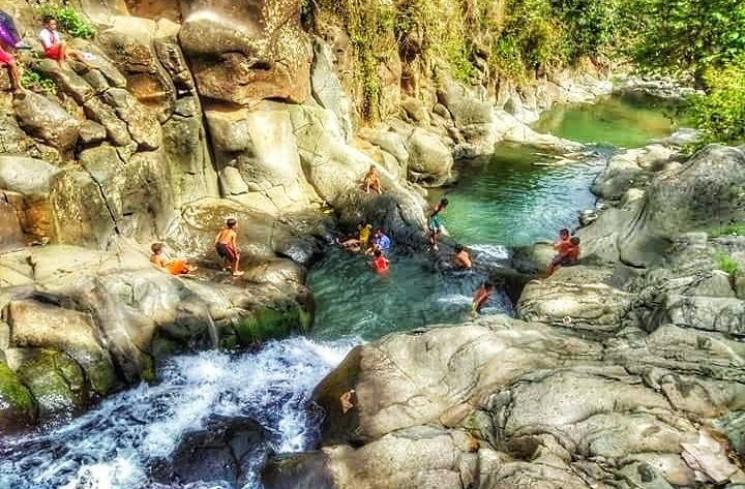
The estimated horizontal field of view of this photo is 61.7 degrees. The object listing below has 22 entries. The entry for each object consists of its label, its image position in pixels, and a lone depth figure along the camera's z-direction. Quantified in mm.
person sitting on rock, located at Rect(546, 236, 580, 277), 16422
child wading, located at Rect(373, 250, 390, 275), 17516
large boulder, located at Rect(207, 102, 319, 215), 18484
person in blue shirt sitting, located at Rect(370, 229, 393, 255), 18461
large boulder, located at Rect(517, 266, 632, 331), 11867
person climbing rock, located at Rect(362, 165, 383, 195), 20047
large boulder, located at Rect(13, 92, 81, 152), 14203
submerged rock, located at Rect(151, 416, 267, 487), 9805
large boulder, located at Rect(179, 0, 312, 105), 17828
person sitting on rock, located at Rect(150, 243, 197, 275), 14375
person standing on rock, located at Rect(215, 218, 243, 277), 15422
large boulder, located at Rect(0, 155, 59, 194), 13125
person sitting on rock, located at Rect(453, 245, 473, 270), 17892
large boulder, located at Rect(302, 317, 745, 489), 7332
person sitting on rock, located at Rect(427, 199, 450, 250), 19014
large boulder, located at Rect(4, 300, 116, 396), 10922
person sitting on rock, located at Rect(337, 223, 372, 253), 18516
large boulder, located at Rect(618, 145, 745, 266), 14773
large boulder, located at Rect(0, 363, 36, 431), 10055
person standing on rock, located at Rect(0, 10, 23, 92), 13945
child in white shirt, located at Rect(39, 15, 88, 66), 15055
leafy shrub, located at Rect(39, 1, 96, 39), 16375
